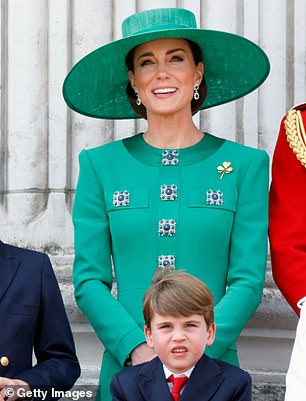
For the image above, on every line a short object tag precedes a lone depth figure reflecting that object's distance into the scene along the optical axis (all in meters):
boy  5.79
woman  6.63
